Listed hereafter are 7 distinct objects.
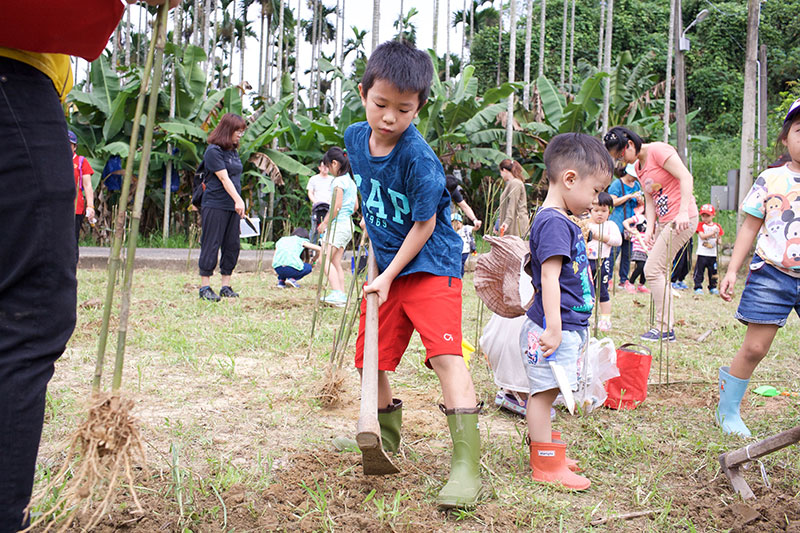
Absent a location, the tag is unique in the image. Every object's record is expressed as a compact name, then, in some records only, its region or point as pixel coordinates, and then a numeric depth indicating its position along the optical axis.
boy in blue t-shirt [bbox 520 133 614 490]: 2.14
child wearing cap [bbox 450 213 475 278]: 7.28
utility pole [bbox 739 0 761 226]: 9.41
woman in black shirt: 5.62
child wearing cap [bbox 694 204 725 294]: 7.94
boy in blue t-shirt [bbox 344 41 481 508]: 1.98
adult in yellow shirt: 1.25
